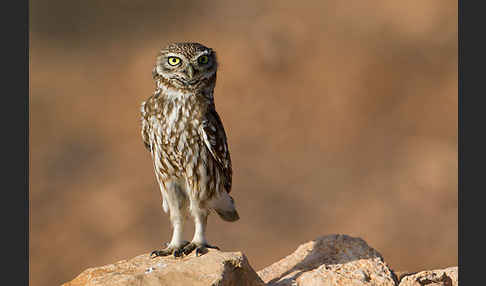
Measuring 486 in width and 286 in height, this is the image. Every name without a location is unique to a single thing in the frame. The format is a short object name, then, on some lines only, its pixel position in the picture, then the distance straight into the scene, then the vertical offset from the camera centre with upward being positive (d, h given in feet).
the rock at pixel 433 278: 28.07 -3.18
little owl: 28.27 +0.24
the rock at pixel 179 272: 25.04 -2.75
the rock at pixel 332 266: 28.32 -3.03
